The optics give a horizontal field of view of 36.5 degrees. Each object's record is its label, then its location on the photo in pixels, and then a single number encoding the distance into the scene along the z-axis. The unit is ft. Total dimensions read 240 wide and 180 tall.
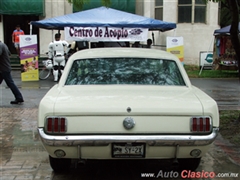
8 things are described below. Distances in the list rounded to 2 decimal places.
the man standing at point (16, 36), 61.16
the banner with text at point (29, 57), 46.88
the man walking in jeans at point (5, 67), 29.76
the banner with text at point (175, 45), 54.15
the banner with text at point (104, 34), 49.06
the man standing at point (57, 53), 46.26
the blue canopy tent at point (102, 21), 48.42
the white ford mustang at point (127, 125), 12.86
